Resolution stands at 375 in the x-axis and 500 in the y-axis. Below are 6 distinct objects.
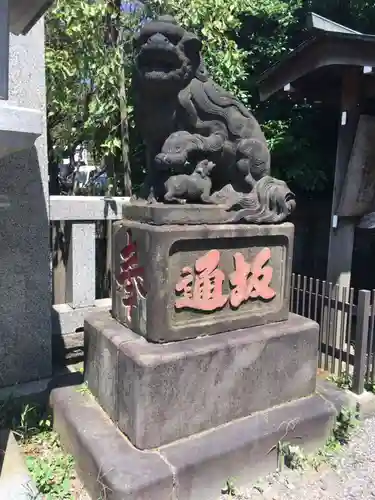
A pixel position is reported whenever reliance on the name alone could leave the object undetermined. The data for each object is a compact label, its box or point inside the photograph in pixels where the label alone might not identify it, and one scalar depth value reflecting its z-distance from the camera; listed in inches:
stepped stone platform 102.5
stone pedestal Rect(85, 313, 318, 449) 109.9
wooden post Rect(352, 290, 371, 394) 167.2
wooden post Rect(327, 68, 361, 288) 205.6
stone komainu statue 116.3
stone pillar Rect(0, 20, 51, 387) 147.5
